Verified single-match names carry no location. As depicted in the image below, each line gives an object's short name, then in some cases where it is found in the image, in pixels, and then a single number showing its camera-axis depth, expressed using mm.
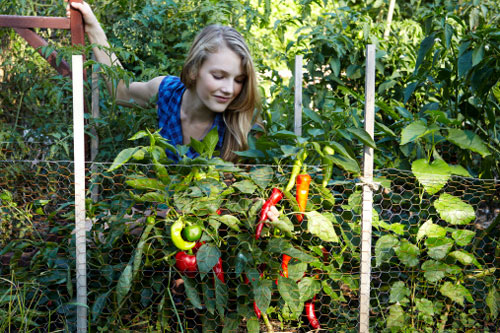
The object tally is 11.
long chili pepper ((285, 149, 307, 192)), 1879
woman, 2207
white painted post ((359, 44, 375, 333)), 1884
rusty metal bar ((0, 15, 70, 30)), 2488
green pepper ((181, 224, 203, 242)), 1751
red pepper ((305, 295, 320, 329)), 1977
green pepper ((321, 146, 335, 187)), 1880
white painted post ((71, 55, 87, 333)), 1840
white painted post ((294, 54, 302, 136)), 2289
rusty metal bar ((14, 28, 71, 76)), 2555
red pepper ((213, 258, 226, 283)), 1860
